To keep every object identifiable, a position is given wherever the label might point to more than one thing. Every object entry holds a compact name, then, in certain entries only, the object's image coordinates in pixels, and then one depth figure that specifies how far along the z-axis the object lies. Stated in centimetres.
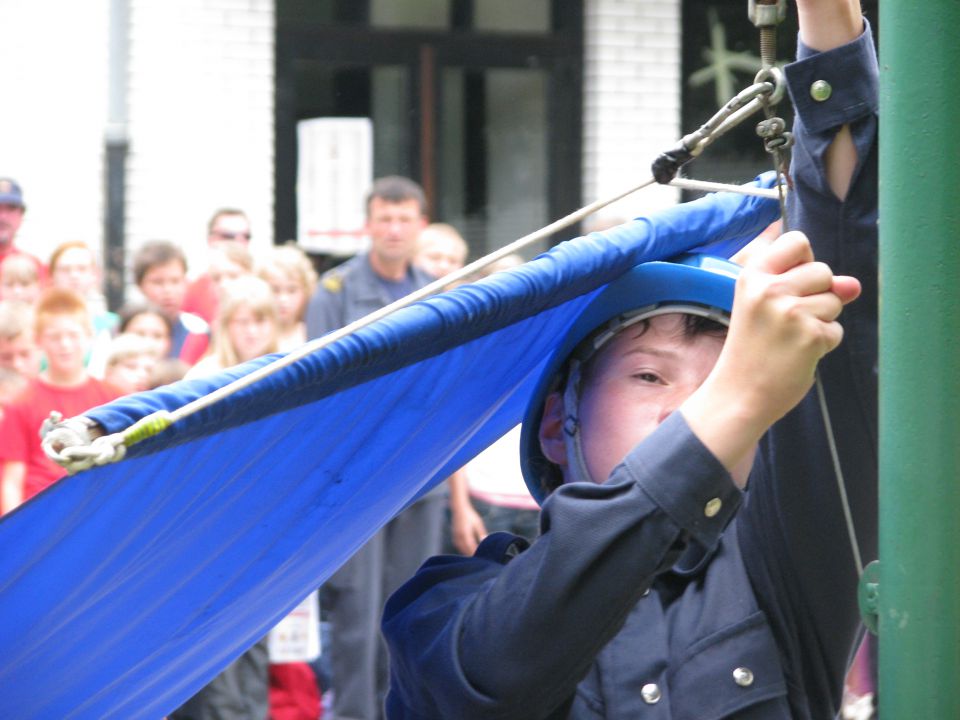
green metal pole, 272
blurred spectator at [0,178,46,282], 1273
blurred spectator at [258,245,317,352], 1126
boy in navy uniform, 291
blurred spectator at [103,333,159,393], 974
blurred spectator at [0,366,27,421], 905
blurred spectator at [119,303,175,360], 1057
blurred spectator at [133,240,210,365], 1183
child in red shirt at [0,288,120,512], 879
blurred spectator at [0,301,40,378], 943
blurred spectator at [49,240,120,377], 1188
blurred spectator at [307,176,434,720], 1001
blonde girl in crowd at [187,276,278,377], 963
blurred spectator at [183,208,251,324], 1348
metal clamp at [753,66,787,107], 314
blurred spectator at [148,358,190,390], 945
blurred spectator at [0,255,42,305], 1157
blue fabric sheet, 296
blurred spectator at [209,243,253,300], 1206
